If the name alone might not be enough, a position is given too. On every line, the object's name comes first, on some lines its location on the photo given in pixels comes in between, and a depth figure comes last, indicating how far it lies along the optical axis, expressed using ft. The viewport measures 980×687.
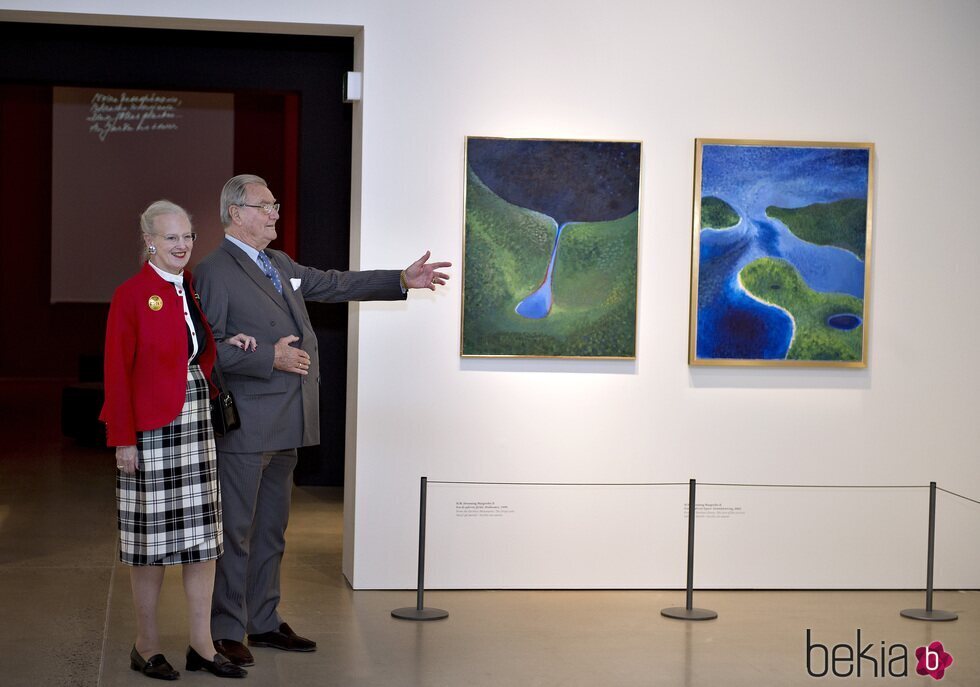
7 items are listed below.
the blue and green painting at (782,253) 21.34
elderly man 16.49
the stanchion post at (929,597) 19.84
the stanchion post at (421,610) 18.97
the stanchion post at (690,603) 19.36
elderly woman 14.98
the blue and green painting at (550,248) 20.88
